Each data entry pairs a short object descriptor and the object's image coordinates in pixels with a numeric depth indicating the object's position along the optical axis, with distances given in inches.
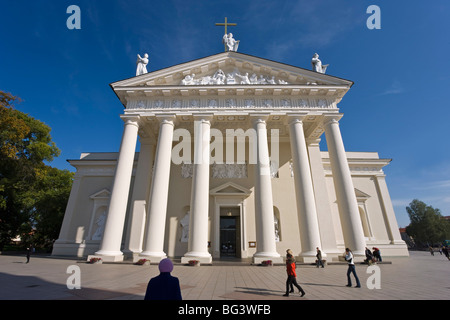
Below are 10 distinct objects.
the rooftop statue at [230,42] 783.1
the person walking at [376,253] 581.9
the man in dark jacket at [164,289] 100.8
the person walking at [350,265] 290.4
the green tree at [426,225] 2260.1
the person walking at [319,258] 504.0
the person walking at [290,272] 247.6
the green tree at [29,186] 908.6
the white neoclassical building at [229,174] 577.0
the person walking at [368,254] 483.2
